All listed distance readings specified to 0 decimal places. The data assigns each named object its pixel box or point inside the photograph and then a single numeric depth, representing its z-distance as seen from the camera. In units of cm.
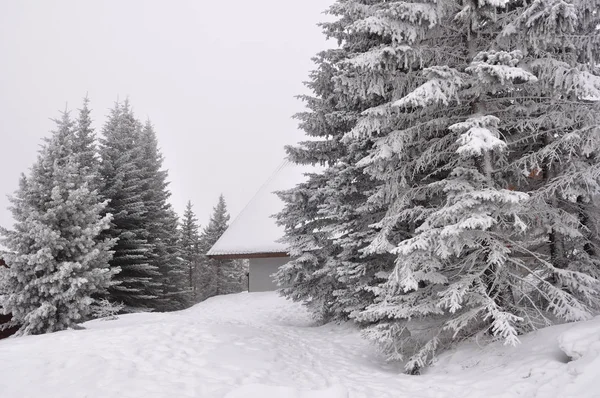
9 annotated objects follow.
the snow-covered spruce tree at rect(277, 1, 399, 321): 907
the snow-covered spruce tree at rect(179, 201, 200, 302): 2941
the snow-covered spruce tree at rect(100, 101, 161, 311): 1655
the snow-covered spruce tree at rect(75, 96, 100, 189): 1603
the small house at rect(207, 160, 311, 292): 1866
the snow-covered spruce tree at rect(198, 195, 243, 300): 3241
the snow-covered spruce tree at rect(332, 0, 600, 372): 561
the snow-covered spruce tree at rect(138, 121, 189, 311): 1895
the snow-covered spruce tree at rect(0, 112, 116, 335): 958
